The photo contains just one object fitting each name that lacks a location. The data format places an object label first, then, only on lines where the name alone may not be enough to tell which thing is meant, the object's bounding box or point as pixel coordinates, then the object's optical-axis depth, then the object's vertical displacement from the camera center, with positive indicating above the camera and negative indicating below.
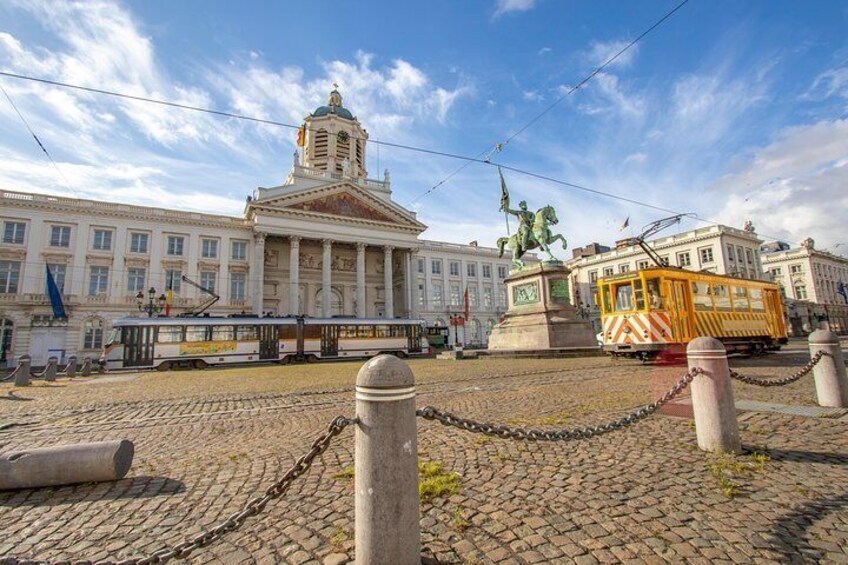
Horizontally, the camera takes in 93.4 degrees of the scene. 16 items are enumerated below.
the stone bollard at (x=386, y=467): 2.08 -0.68
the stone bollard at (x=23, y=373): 14.08 -0.67
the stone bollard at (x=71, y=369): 19.17 -0.82
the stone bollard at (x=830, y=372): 5.84 -0.75
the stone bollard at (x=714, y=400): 4.01 -0.75
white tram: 22.67 +0.26
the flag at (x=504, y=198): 22.98 +7.79
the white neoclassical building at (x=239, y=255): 35.09 +9.41
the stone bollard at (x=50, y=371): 16.22 -0.74
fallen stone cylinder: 3.63 -1.04
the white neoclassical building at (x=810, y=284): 59.00 +6.08
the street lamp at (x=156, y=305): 34.24 +3.96
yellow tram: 13.32 +0.58
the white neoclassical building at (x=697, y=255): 51.19 +10.11
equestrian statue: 21.67 +5.67
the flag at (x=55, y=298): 27.51 +3.72
